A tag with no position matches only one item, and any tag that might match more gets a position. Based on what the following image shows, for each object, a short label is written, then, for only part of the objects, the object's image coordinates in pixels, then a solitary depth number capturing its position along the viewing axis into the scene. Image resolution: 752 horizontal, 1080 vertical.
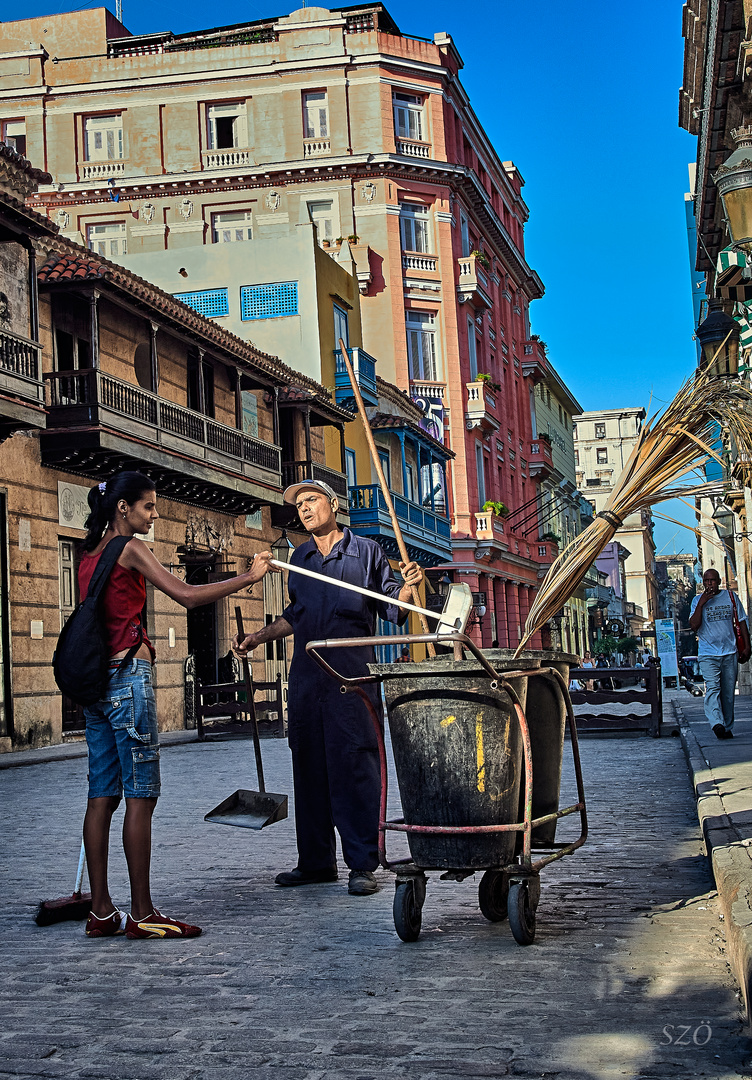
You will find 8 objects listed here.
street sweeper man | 5.50
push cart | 4.29
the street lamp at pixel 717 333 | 9.36
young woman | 4.66
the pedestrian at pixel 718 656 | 11.91
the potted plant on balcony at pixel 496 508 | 40.38
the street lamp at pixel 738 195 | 7.66
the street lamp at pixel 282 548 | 24.69
